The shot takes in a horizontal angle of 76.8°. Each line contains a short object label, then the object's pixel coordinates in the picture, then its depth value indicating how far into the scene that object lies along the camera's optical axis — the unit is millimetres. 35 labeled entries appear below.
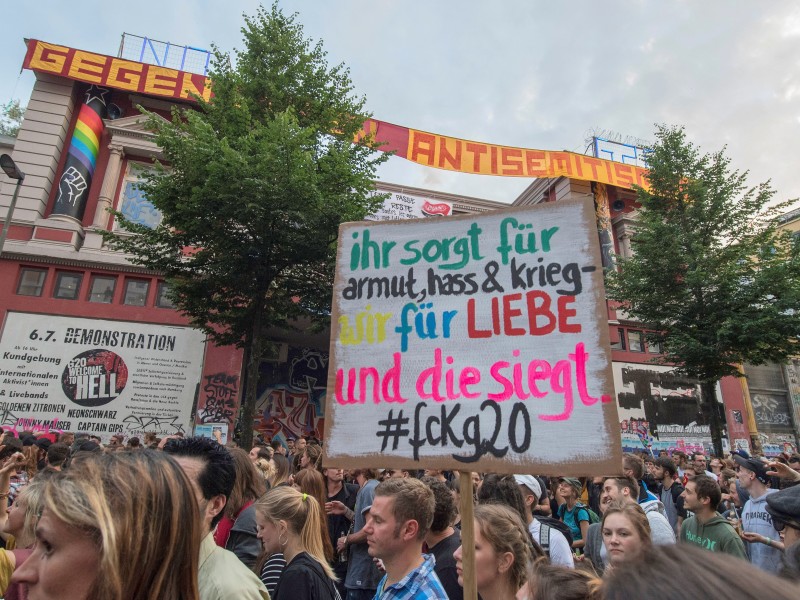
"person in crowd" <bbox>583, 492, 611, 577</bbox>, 4227
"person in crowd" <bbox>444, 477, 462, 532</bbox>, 4676
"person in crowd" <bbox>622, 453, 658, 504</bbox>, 5457
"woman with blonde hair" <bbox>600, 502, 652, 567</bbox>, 3334
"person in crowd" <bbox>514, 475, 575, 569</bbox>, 3791
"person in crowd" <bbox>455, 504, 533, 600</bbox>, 2779
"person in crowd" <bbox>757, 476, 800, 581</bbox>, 2713
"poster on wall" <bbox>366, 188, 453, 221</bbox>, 21719
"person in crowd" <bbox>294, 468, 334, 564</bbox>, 4590
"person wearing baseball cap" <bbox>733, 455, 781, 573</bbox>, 4730
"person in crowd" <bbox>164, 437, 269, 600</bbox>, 2070
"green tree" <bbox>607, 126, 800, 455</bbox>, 14734
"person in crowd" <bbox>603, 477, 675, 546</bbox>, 3969
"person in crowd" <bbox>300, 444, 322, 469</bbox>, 6673
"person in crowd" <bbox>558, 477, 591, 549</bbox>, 5580
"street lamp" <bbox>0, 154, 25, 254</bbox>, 11981
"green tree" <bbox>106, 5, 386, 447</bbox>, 10953
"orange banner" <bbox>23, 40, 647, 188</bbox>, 18641
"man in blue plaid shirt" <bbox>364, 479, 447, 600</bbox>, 2758
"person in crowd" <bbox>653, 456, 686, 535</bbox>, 7109
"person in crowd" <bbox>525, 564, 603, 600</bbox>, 1907
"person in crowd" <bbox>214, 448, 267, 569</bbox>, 3869
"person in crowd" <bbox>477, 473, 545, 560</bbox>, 4145
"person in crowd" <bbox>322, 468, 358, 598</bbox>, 5188
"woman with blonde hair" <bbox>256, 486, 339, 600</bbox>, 2916
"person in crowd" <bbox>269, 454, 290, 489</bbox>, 5406
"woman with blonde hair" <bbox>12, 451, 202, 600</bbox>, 1406
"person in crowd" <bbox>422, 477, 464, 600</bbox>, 3617
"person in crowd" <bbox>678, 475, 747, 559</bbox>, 4504
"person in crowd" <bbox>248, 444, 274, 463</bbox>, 7229
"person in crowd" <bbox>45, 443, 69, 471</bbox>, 6113
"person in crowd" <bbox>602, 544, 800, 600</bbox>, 676
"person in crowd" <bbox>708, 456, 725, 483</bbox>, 9781
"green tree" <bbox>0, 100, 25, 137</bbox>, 32531
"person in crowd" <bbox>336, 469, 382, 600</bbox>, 4348
